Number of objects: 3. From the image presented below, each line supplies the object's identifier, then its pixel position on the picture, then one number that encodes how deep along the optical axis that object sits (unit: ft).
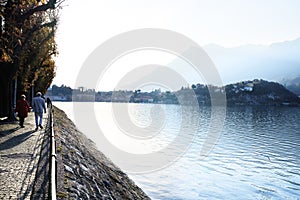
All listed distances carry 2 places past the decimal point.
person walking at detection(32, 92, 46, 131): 64.39
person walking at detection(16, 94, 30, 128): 66.65
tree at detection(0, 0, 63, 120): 58.44
